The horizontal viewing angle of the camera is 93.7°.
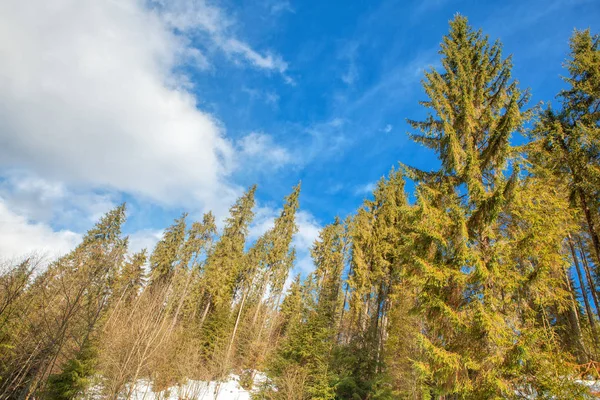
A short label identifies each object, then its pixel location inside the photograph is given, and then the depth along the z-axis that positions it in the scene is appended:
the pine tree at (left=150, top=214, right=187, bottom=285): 34.69
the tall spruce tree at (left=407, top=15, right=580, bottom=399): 6.28
